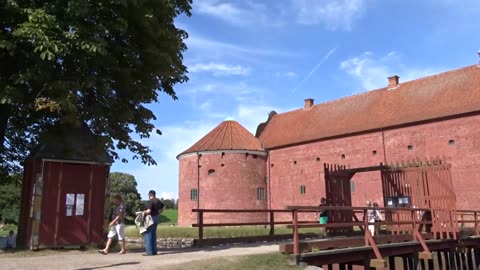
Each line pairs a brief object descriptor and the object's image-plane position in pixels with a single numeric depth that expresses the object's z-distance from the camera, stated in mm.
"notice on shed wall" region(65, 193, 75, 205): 11995
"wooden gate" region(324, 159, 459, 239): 14899
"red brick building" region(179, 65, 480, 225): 29359
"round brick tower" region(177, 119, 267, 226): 39219
